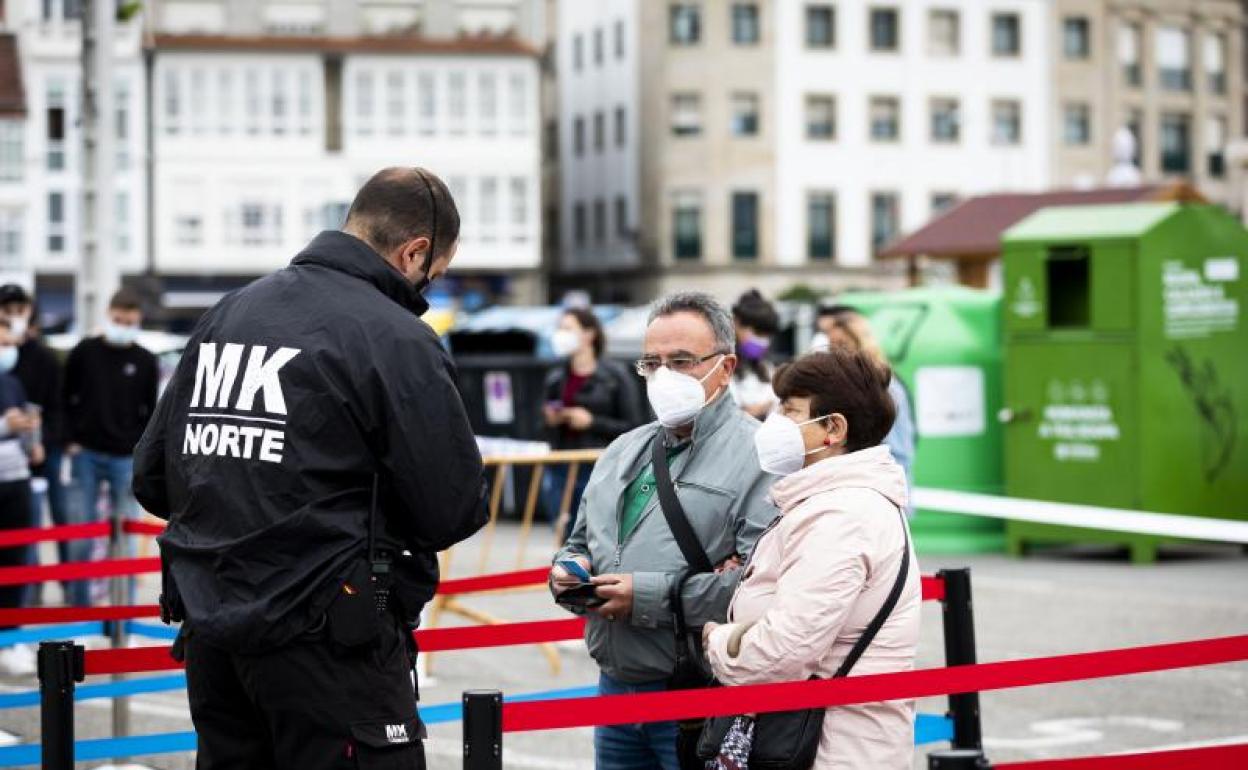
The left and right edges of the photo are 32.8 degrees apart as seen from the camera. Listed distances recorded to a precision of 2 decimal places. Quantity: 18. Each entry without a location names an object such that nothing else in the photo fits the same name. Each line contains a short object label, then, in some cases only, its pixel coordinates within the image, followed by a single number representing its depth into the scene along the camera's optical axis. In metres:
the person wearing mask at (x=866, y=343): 10.30
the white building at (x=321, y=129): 65.56
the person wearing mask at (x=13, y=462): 11.33
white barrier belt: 7.67
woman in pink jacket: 4.46
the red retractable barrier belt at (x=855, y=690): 4.50
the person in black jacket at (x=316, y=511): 4.31
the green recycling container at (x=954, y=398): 16.80
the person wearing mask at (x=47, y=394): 13.12
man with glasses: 5.06
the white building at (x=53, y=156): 64.25
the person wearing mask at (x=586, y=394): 12.93
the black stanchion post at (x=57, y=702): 5.16
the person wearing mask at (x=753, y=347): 11.16
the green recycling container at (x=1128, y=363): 15.62
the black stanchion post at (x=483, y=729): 4.34
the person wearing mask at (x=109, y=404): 12.80
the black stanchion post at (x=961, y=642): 5.92
